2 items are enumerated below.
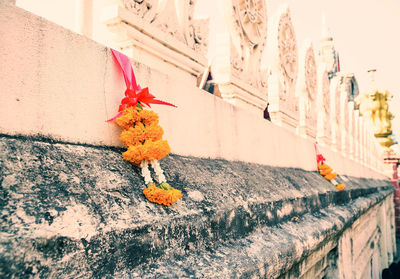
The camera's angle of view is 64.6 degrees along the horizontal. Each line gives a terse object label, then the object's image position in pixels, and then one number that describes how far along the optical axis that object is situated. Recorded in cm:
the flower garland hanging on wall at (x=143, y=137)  121
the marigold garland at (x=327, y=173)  405
